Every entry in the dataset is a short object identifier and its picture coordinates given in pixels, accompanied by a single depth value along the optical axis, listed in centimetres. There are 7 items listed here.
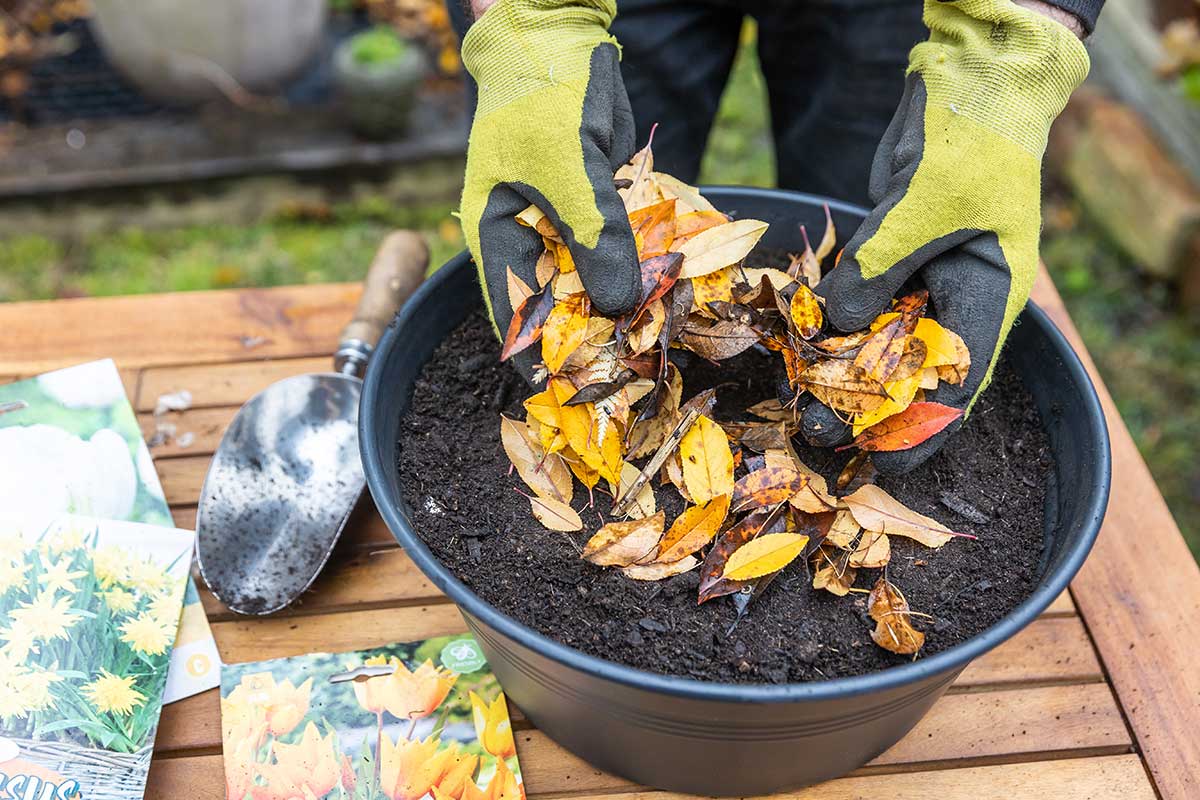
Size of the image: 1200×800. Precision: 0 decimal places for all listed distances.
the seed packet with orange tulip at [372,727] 87
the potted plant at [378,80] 222
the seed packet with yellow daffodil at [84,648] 86
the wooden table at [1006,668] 90
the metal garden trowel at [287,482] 101
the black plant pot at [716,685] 69
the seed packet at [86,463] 98
